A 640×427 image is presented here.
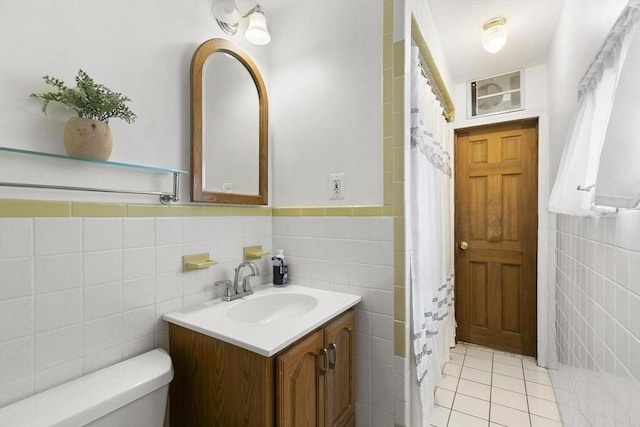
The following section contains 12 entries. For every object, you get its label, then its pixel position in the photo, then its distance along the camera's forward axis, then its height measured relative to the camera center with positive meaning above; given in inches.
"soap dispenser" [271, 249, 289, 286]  65.2 -13.4
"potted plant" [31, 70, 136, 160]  35.3 +13.5
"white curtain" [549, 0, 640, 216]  35.1 +14.3
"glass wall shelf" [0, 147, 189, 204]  32.6 +7.0
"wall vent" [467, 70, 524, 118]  100.0 +42.9
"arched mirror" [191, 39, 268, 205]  52.4 +18.1
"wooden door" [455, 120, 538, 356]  99.1 -8.6
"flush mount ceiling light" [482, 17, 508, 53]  72.4 +46.3
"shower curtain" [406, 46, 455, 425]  56.1 -5.8
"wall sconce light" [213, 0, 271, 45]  55.1 +39.0
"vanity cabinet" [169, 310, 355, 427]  37.5 -24.9
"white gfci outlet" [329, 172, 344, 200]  61.2 +5.8
